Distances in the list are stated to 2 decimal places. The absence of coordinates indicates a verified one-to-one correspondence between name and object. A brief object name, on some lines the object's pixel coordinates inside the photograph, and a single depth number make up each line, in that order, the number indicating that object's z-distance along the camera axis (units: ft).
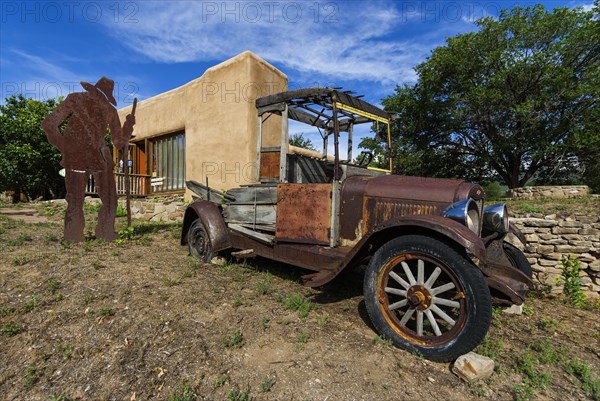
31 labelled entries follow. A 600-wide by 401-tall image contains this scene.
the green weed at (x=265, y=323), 9.92
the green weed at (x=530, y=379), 7.48
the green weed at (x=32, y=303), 10.69
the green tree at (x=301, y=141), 96.40
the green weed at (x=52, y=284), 11.95
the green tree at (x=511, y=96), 39.86
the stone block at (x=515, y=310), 12.09
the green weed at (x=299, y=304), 10.87
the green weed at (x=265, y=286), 12.85
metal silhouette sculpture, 17.97
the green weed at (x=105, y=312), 10.35
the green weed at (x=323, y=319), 10.23
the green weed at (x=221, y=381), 7.46
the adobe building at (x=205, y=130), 27.71
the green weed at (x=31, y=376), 7.72
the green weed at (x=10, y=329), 9.45
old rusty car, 8.38
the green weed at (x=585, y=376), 7.68
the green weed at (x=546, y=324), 11.21
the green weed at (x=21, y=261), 14.50
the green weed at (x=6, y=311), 10.42
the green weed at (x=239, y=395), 7.00
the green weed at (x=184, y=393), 7.02
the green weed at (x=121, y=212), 33.09
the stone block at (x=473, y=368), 7.64
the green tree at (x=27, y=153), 40.37
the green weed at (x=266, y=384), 7.30
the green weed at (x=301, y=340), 8.88
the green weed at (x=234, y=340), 8.90
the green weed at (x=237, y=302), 11.37
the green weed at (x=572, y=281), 15.70
